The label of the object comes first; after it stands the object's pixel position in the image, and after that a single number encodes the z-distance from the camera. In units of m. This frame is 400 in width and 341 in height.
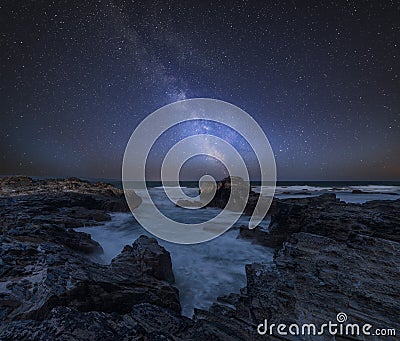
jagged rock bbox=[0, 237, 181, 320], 3.46
